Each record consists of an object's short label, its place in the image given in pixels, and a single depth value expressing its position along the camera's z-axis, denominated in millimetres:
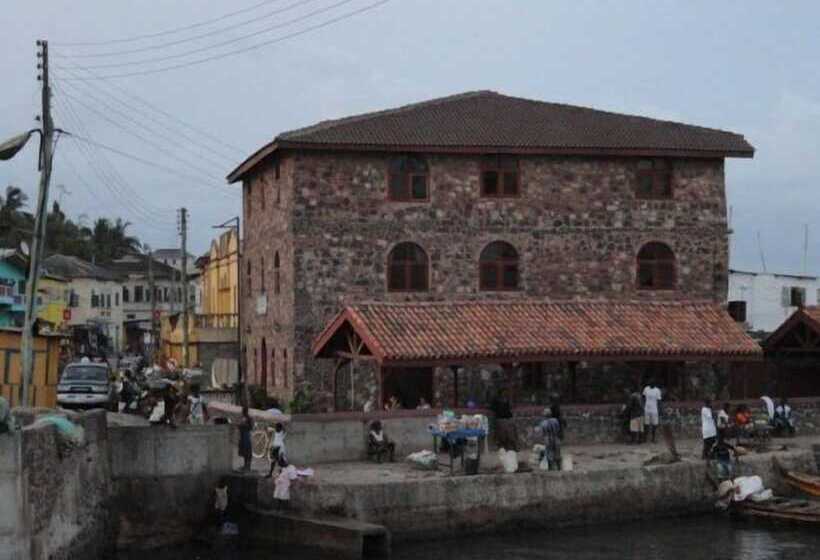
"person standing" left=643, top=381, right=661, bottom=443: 33250
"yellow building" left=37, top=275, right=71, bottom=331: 77062
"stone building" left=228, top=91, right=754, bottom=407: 37688
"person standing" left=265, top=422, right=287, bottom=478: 27345
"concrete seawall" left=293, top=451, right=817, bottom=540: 25906
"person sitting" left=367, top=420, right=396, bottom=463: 29641
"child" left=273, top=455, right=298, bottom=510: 25797
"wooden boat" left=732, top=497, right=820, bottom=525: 28000
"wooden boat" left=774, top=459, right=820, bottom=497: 30328
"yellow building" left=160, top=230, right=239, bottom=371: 53625
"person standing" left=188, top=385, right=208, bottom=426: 31688
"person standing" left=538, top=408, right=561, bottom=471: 28453
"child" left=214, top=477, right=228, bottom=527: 27109
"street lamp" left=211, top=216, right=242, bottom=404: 47131
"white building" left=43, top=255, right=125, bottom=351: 101419
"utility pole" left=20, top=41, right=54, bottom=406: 31797
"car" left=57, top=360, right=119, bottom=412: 41188
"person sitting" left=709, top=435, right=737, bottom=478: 30016
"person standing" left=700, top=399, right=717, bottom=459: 30377
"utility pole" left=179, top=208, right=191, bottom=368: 53309
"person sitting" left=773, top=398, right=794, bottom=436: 35625
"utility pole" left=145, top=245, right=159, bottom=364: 80450
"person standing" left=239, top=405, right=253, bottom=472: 28016
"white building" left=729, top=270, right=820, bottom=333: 60781
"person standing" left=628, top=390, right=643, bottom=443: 33156
